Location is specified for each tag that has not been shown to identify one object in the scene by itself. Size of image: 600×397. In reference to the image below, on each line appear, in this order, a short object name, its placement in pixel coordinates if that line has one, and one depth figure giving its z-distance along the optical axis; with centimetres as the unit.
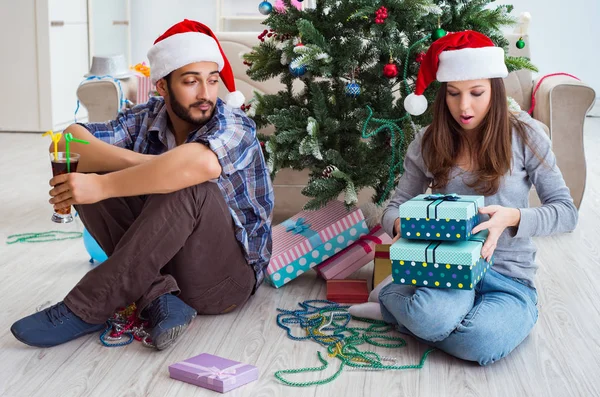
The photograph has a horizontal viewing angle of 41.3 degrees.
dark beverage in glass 200
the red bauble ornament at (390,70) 258
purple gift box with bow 183
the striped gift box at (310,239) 263
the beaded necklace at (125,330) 212
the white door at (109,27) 667
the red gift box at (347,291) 249
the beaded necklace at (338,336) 198
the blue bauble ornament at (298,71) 266
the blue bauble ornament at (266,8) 275
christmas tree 260
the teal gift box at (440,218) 195
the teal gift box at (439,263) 194
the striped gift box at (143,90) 385
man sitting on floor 205
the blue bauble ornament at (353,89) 262
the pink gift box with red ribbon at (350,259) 267
